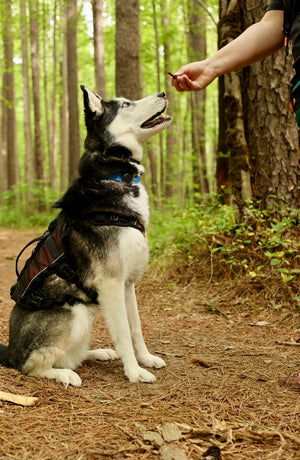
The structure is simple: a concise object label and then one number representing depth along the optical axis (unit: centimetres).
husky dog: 287
